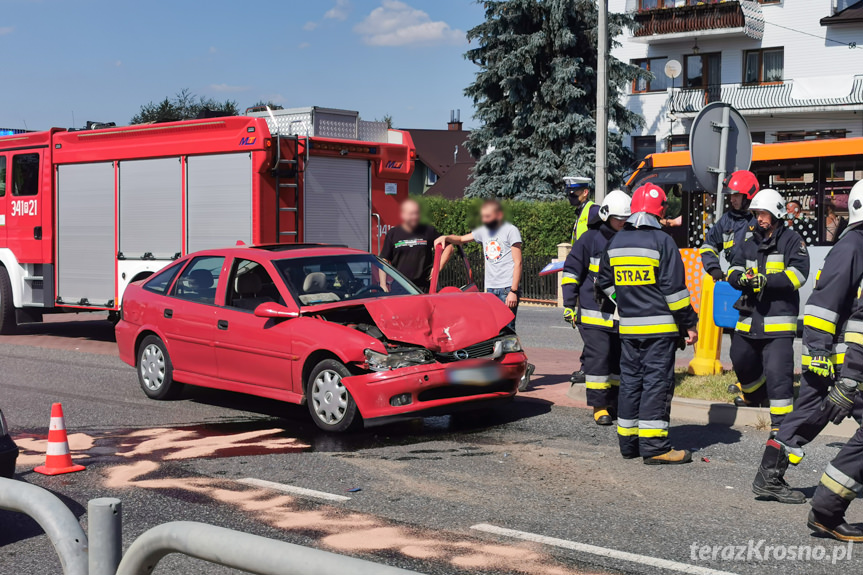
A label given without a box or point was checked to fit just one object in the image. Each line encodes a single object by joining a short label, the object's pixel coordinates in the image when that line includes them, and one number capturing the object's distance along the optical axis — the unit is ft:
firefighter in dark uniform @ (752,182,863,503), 17.57
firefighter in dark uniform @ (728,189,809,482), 23.54
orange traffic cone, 22.59
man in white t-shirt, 32.55
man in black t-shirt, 33.76
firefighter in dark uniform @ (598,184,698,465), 23.03
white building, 120.57
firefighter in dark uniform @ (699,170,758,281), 27.68
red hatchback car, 26.04
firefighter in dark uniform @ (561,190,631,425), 27.04
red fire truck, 41.65
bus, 54.13
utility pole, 69.26
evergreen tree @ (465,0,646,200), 111.24
